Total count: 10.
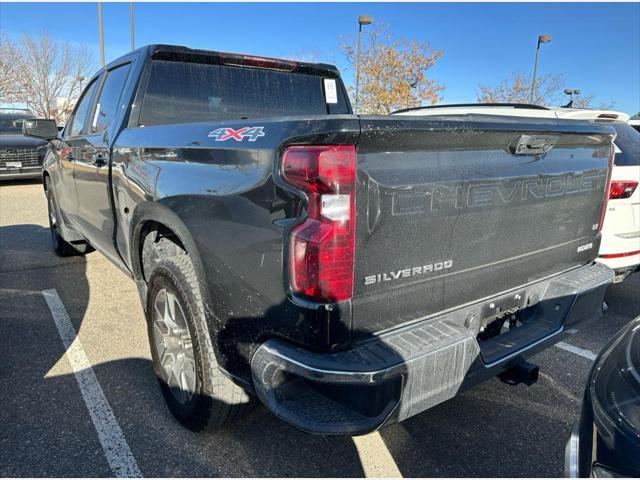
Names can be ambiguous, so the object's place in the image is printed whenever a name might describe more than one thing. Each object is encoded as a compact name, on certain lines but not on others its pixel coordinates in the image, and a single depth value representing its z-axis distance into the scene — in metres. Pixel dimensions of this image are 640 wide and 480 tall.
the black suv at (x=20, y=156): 11.73
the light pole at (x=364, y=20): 18.73
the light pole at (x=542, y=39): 23.47
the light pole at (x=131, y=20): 19.20
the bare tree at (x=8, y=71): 31.48
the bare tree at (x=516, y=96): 30.67
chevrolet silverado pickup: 1.73
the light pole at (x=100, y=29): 19.66
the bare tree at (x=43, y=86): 33.16
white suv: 4.17
